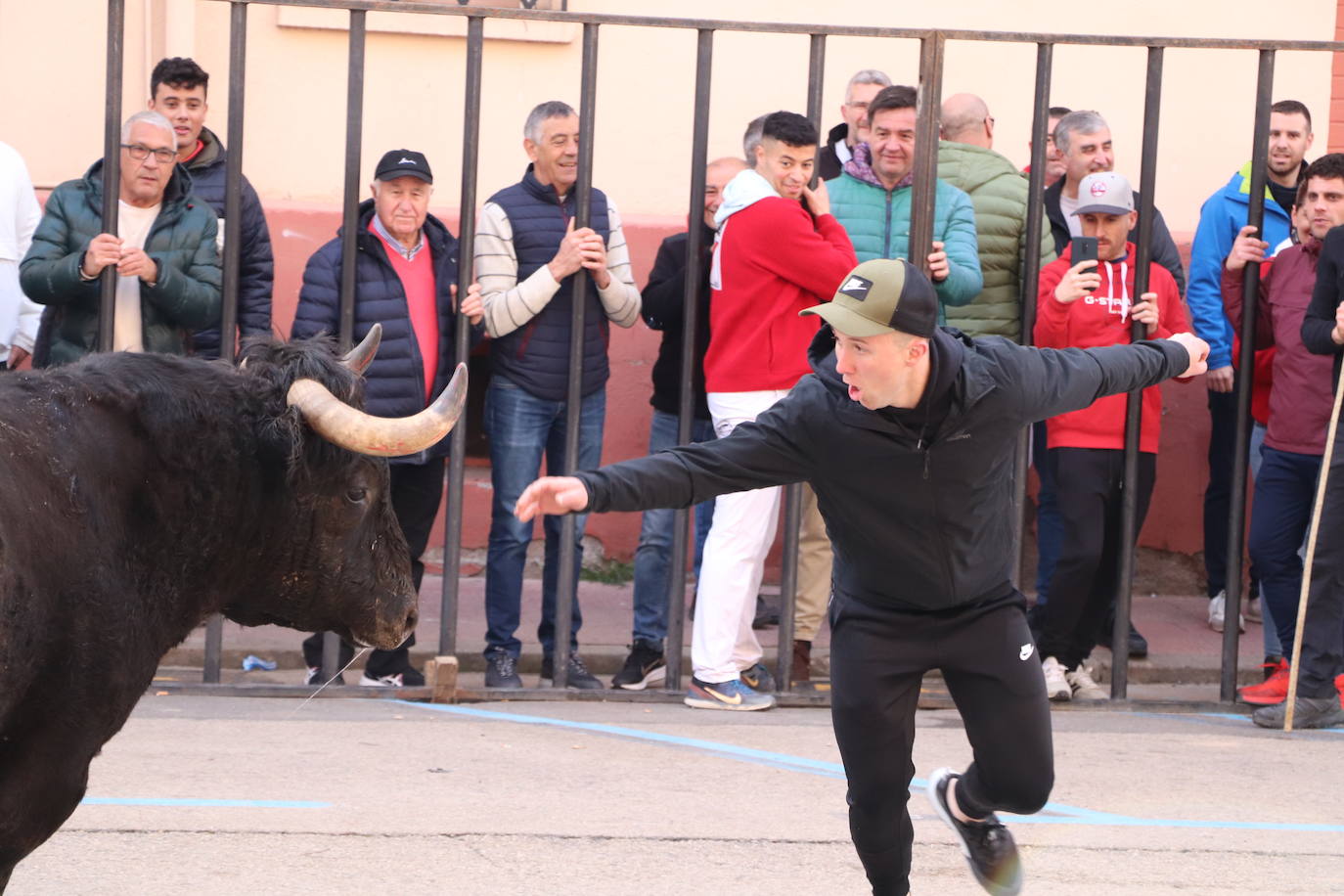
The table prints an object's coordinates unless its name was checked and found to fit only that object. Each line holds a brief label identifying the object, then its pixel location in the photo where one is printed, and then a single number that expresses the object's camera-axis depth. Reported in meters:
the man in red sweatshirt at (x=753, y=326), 14.27
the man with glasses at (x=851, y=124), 16.37
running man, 8.94
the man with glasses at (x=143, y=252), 14.09
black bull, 7.87
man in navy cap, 14.64
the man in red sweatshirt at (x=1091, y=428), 15.26
